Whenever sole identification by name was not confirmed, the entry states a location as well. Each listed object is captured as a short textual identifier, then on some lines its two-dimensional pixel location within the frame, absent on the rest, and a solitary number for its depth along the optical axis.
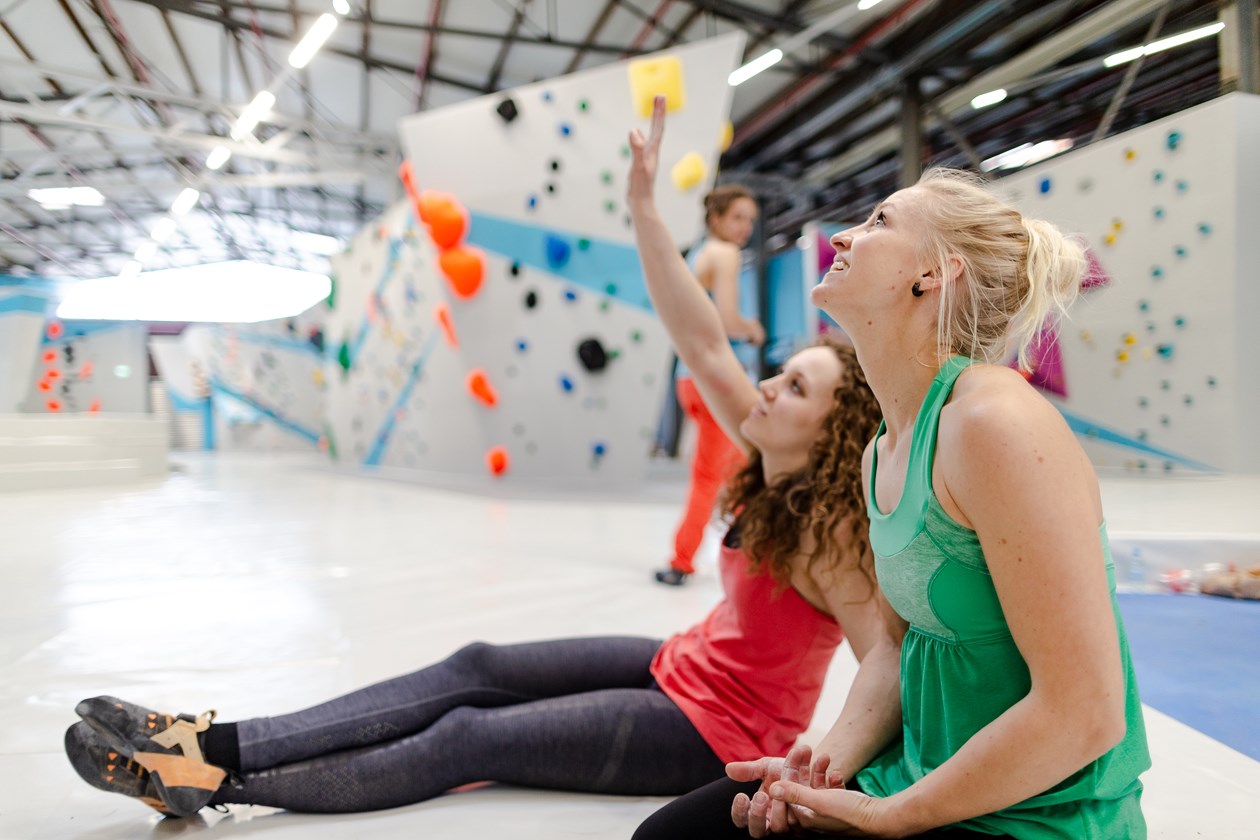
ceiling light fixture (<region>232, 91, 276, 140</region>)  5.99
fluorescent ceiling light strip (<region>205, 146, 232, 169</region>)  5.82
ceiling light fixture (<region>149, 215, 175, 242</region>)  4.08
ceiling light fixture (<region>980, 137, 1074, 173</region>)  5.28
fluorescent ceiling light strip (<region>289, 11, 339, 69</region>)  5.90
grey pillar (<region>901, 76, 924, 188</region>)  8.07
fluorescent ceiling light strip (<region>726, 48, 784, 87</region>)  7.15
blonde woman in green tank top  0.62
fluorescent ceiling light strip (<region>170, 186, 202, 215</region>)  4.66
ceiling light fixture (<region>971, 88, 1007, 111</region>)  7.33
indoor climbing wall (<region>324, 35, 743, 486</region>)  5.35
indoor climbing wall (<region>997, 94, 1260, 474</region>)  2.69
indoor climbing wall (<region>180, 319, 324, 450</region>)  14.20
